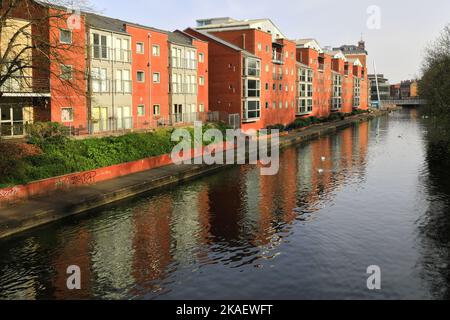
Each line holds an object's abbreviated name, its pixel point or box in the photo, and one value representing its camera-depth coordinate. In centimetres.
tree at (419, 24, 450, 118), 4703
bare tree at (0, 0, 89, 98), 2317
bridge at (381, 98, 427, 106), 17148
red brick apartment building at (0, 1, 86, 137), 2936
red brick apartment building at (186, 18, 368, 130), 5716
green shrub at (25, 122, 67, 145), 2789
